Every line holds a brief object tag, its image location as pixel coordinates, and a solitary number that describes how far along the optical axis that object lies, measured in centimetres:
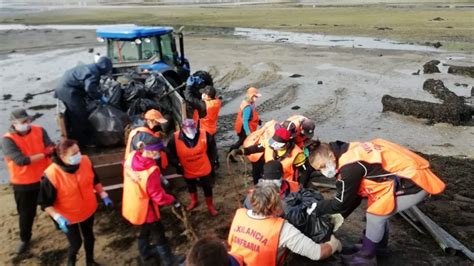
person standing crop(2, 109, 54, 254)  446
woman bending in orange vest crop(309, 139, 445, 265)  370
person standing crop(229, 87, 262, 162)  655
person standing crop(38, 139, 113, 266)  388
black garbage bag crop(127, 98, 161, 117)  686
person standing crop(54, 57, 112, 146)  622
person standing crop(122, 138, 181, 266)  396
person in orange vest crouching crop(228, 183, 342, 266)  298
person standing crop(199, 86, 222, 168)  668
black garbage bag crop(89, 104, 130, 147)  636
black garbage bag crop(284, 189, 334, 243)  376
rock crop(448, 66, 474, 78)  1338
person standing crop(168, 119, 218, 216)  509
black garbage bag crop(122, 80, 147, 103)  707
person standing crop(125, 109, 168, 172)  462
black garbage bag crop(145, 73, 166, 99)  733
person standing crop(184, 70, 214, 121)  679
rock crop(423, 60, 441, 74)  1383
